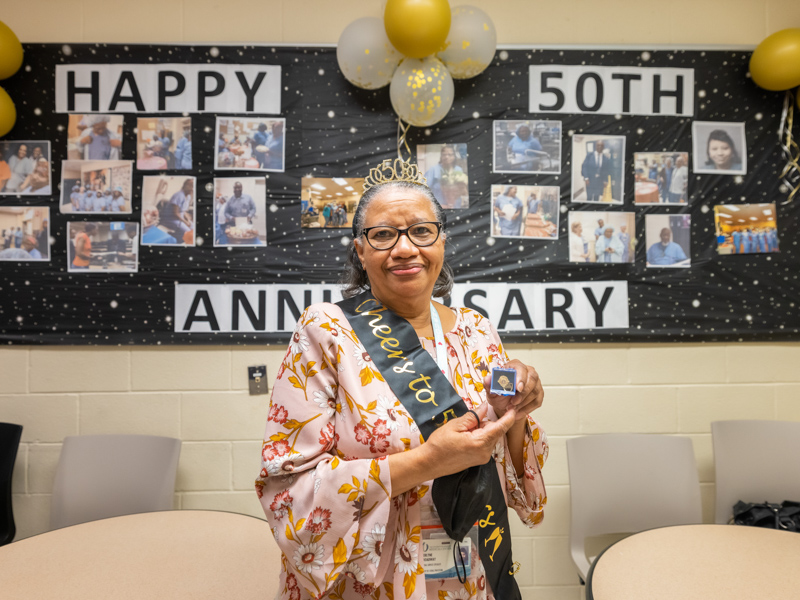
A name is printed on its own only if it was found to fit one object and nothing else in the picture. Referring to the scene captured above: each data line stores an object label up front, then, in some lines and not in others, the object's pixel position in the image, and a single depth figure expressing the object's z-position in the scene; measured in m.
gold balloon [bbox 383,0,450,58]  1.98
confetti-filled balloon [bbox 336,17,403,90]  2.13
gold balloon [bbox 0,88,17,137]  2.23
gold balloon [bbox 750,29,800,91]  2.23
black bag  1.95
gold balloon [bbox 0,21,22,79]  2.20
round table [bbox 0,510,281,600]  1.21
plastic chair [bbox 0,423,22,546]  2.16
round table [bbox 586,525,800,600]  1.20
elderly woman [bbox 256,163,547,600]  0.93
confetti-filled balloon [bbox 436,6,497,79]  2.13
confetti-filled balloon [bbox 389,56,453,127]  2.08
